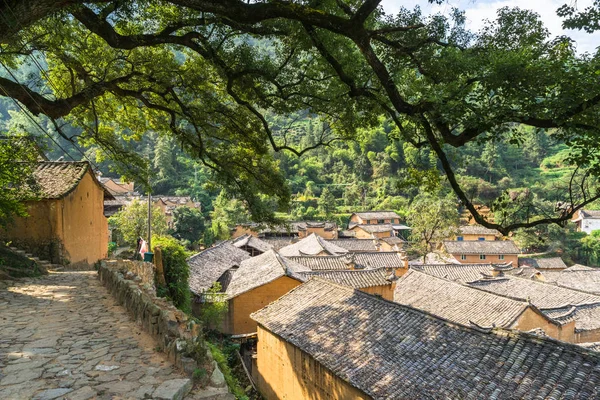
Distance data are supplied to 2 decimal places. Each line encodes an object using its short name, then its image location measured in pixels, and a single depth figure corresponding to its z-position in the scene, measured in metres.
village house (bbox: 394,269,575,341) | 17.11
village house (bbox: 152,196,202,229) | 49.69
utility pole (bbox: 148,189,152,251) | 16.36
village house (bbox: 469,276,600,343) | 20.62
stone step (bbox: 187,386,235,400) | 3.73
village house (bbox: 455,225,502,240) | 53.72
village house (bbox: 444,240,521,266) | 47.16
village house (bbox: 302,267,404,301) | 19.91
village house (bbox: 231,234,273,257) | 37.38
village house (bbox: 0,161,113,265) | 13.28
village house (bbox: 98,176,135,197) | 54.03
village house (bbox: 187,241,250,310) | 21.42
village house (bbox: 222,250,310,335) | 19.55
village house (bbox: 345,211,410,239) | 56.85
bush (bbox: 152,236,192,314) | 14.15
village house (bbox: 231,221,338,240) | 52.53
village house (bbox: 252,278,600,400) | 7.96
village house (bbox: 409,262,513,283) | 30.92
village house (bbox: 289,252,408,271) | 28.67
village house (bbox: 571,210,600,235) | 59.50
